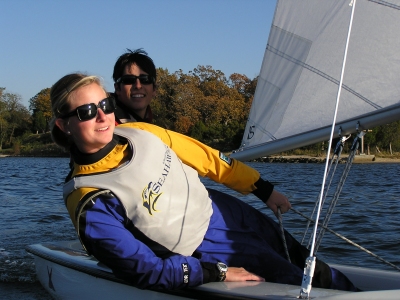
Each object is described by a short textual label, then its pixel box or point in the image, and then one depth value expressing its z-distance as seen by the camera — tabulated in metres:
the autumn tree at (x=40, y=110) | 60.77
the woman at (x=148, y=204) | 2.37
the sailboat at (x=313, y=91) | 3.05
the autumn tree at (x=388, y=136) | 37.13
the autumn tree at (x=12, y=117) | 62.25
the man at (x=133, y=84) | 3.46
